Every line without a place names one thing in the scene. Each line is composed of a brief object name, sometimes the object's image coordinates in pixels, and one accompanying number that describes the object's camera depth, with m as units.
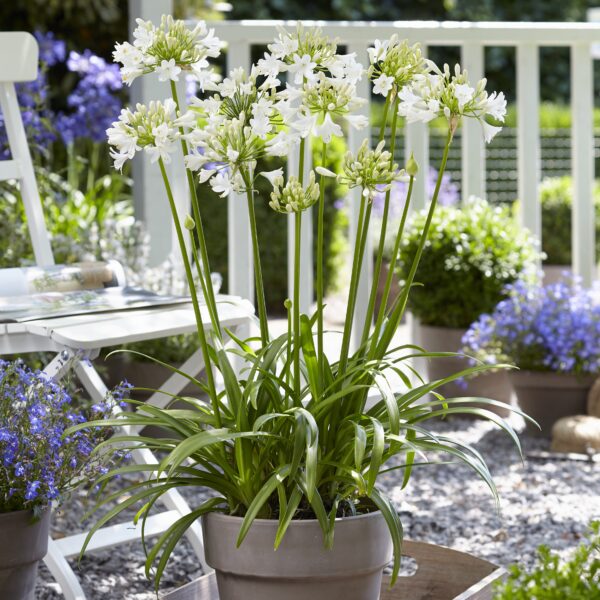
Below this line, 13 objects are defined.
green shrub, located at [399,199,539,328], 4.83
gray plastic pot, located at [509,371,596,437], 4.55
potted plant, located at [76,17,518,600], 2.75
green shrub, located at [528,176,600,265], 9.53
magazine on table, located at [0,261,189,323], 3.51
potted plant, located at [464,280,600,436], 4.50
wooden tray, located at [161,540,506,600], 3.00
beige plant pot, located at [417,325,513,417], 4.91
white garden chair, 3.23
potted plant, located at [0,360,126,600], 3.01
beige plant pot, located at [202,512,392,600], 2.78
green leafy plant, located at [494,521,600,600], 2.55
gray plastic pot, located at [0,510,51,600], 3.00
